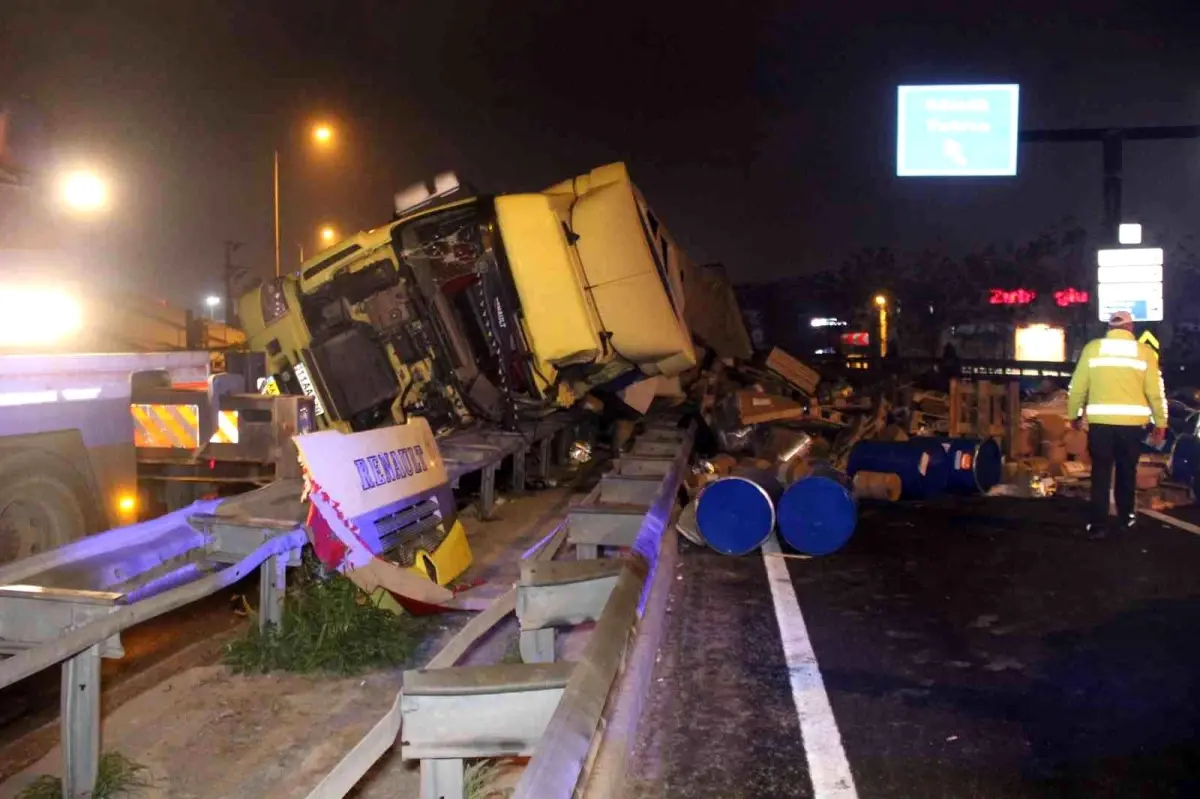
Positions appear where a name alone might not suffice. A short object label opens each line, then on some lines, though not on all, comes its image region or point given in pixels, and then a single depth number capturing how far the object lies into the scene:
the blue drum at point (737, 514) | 8.21
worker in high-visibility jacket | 9.13
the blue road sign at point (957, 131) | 21.73
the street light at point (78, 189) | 7.43
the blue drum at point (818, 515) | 8.30
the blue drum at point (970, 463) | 11.38
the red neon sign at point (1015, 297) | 65.75
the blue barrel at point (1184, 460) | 11.54
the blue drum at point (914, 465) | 11.23
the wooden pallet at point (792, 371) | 19.70
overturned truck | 10.03
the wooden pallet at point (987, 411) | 13.76
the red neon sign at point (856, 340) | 82.47
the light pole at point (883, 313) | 72.06
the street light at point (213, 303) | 59.02
